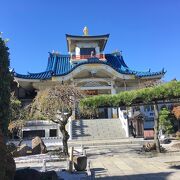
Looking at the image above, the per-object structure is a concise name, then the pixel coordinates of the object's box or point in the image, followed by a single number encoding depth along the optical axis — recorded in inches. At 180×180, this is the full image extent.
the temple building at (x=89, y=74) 777.4
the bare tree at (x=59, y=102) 431.6
